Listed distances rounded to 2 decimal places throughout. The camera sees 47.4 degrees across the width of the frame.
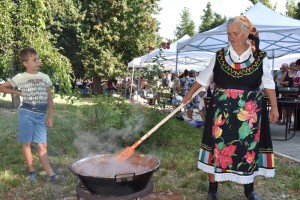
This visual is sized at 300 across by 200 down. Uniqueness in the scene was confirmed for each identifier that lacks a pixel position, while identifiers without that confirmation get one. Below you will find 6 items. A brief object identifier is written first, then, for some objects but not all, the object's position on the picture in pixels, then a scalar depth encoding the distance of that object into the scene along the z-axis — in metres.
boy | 3.70
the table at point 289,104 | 6.81
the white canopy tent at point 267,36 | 7.32
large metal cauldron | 2.48
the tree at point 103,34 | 23.25
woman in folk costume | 2.94
